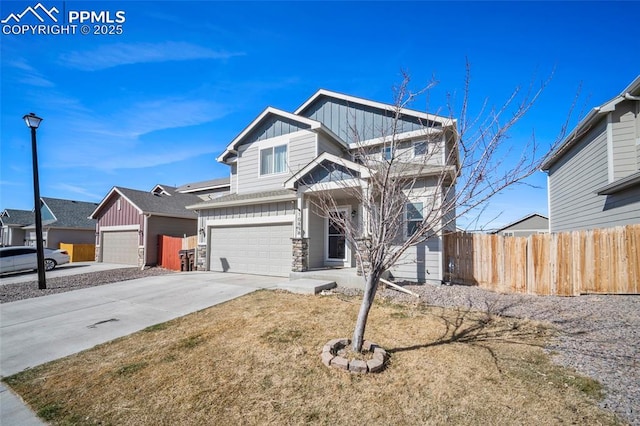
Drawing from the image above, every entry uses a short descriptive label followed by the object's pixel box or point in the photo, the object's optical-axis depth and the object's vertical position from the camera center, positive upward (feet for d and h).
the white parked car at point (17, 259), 42.32 -5.72
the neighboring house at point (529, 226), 92.07 -0.86
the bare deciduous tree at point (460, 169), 11.48 +2.30
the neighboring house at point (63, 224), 72.54 -0.36
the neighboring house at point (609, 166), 26.81 +6.34
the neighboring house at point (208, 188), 68.59 +9.04
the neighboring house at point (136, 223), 51.37 -0.05
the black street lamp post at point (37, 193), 30.37 +3.41
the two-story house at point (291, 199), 30.27 +3.11
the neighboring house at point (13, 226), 87.56 -1.08
